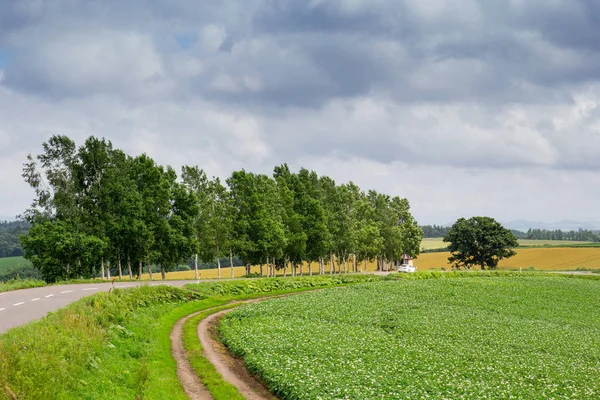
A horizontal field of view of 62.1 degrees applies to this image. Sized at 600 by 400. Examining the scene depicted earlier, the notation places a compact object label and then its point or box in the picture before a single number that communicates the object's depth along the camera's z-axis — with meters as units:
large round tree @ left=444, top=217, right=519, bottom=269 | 136.25
